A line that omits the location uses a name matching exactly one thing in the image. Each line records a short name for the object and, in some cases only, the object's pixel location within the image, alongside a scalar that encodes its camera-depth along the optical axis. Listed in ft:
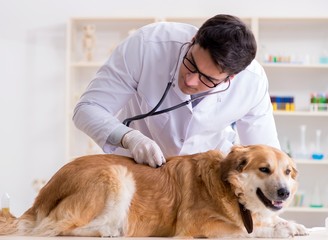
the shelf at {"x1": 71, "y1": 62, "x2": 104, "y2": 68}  17.91
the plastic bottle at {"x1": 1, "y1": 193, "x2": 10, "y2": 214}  6.94
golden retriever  6.07
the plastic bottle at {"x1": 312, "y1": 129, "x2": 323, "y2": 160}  17.76
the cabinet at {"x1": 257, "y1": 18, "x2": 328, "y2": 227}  18.45
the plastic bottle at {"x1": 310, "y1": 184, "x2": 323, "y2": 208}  17.75
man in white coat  7.14
